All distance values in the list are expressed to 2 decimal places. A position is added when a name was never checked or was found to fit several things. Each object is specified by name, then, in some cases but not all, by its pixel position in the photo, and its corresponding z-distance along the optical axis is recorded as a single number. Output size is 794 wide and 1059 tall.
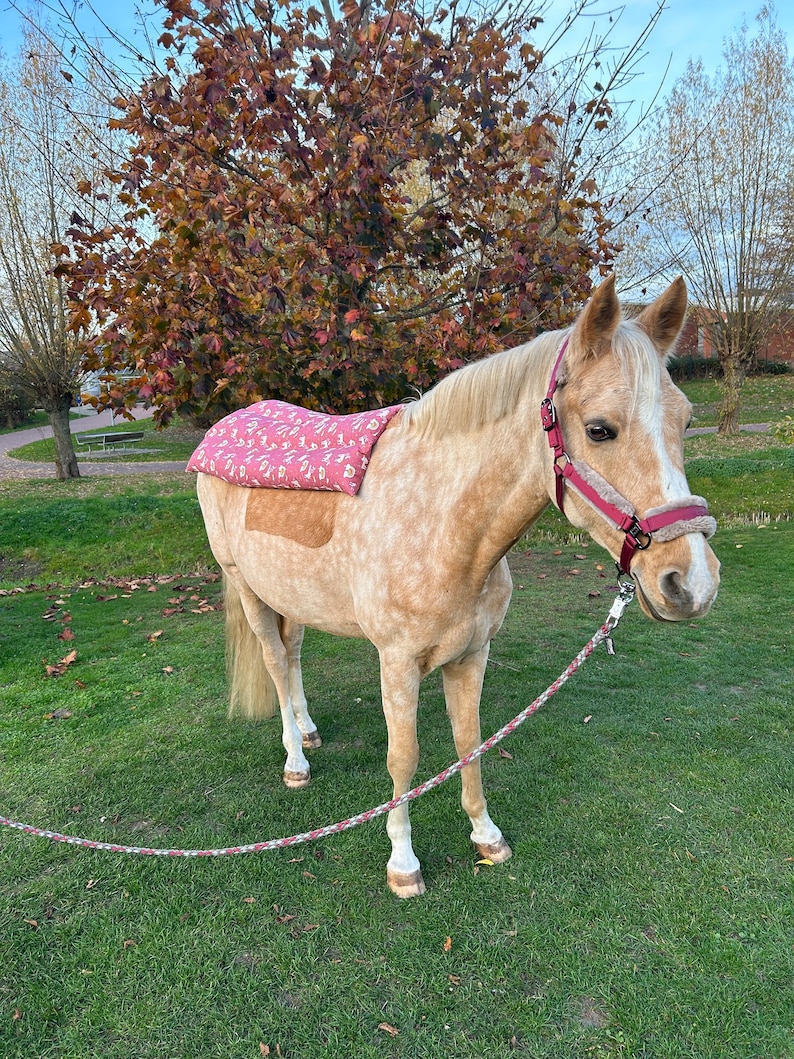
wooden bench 23.06
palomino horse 1.68
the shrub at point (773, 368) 29.78
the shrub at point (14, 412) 26.90
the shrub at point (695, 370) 30.42
